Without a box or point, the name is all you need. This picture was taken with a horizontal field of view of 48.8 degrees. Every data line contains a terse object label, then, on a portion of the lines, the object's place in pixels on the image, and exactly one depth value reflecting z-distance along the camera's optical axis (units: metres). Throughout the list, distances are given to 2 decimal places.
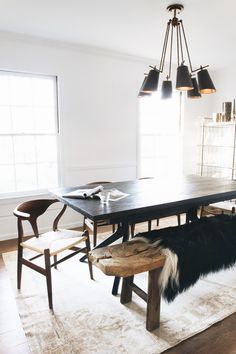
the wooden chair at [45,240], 2.00
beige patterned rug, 1.66
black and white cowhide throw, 1.77
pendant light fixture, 2.07
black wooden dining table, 1.83
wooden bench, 1.60
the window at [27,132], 3.32
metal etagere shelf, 4.48
